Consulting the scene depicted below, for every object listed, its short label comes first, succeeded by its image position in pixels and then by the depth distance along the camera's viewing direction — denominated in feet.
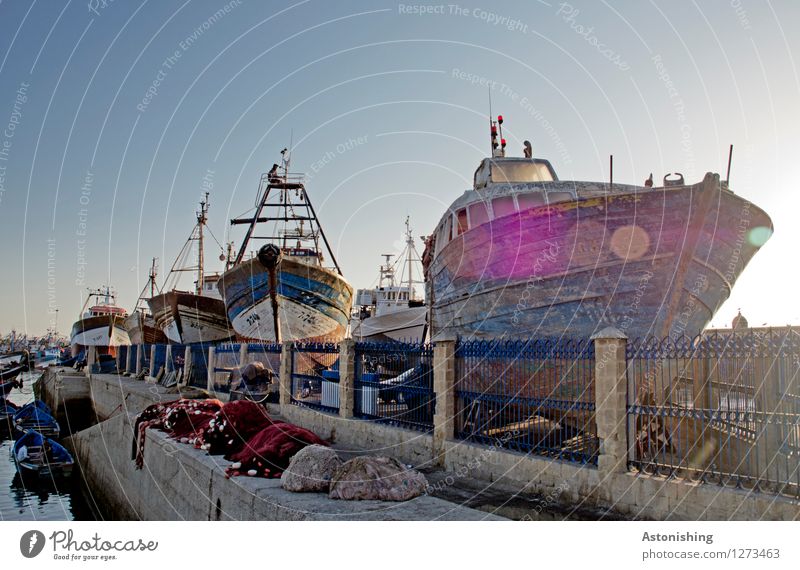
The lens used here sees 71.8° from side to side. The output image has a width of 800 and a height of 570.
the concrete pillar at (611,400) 22.20
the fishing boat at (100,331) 160.66
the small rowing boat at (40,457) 57.41
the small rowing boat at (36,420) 75.36
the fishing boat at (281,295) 70.18
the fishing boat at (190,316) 99.20
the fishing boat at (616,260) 33.12
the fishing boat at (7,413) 86.48
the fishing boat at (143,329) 142.82
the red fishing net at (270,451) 26.81
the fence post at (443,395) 30.17
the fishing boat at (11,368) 108.64
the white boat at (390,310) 107.65
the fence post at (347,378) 38.83
